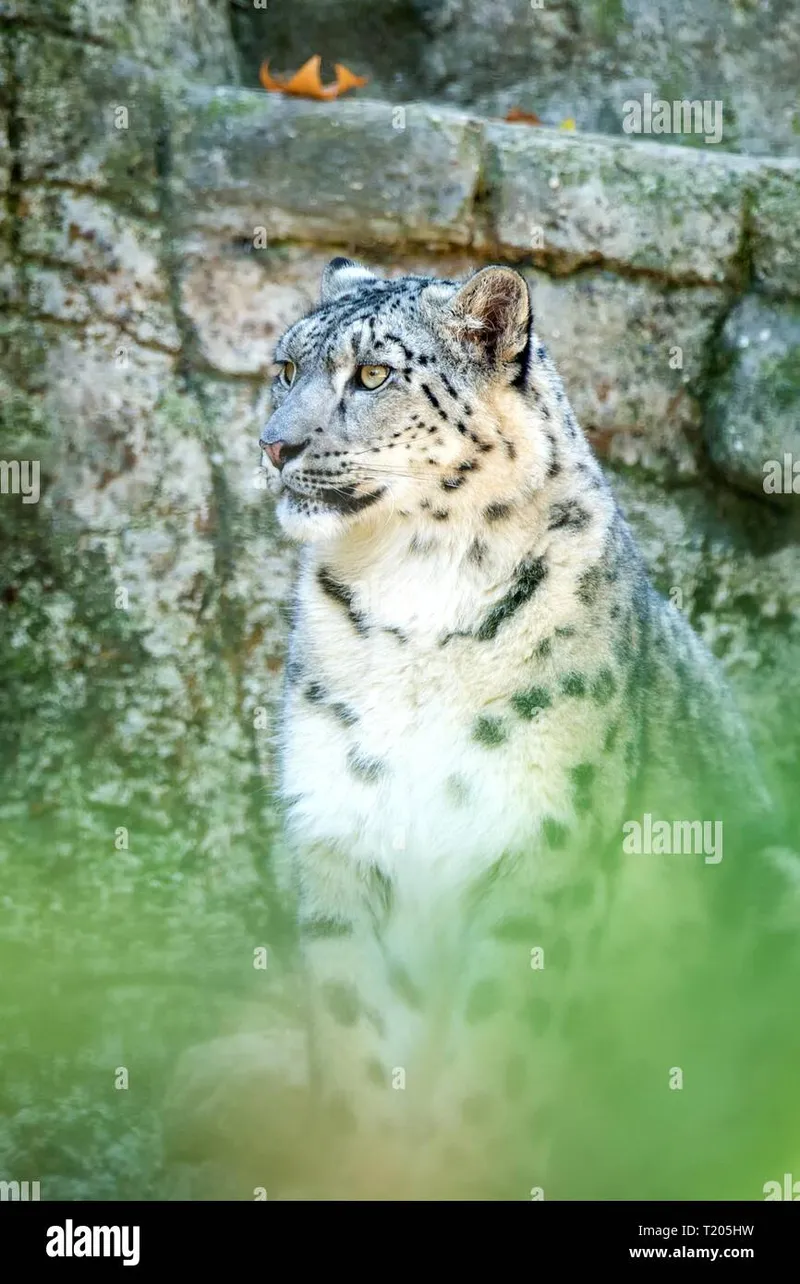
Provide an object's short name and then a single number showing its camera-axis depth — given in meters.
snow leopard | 6.45
